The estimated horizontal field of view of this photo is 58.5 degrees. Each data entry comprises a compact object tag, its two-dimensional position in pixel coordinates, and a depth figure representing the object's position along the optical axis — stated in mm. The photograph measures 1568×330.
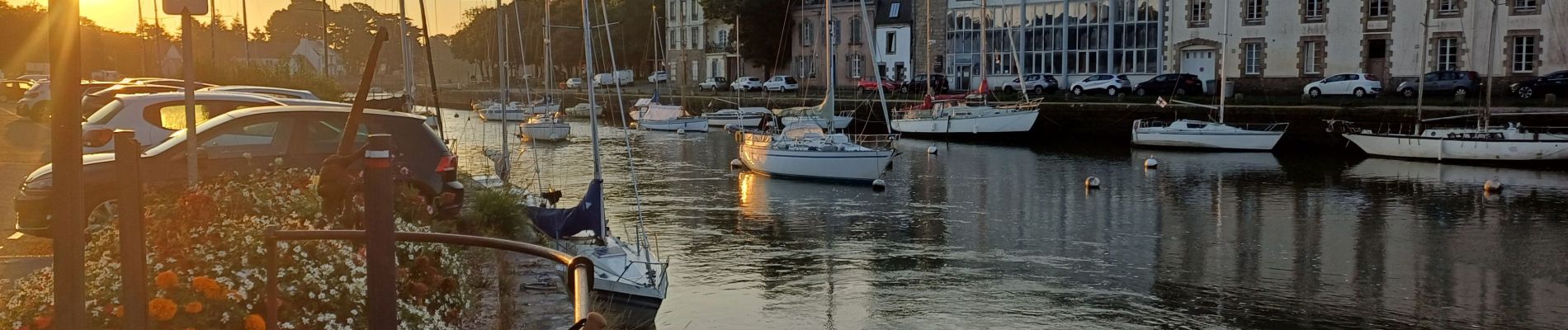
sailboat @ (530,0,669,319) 15405
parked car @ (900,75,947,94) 68750
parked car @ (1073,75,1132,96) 62125
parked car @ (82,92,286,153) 16781
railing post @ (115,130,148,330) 5004
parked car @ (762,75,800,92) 78312
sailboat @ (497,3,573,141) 53734
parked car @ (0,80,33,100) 48906
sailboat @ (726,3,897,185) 34656
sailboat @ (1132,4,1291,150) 47562
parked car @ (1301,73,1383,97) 53969
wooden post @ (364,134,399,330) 4609
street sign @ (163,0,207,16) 10383
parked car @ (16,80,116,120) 33094
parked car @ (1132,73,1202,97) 58875
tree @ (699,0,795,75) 85500
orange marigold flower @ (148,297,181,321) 5844
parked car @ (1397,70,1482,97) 50375
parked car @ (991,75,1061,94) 64625
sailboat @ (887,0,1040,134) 54531
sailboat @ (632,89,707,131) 62062
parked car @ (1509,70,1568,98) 48656
